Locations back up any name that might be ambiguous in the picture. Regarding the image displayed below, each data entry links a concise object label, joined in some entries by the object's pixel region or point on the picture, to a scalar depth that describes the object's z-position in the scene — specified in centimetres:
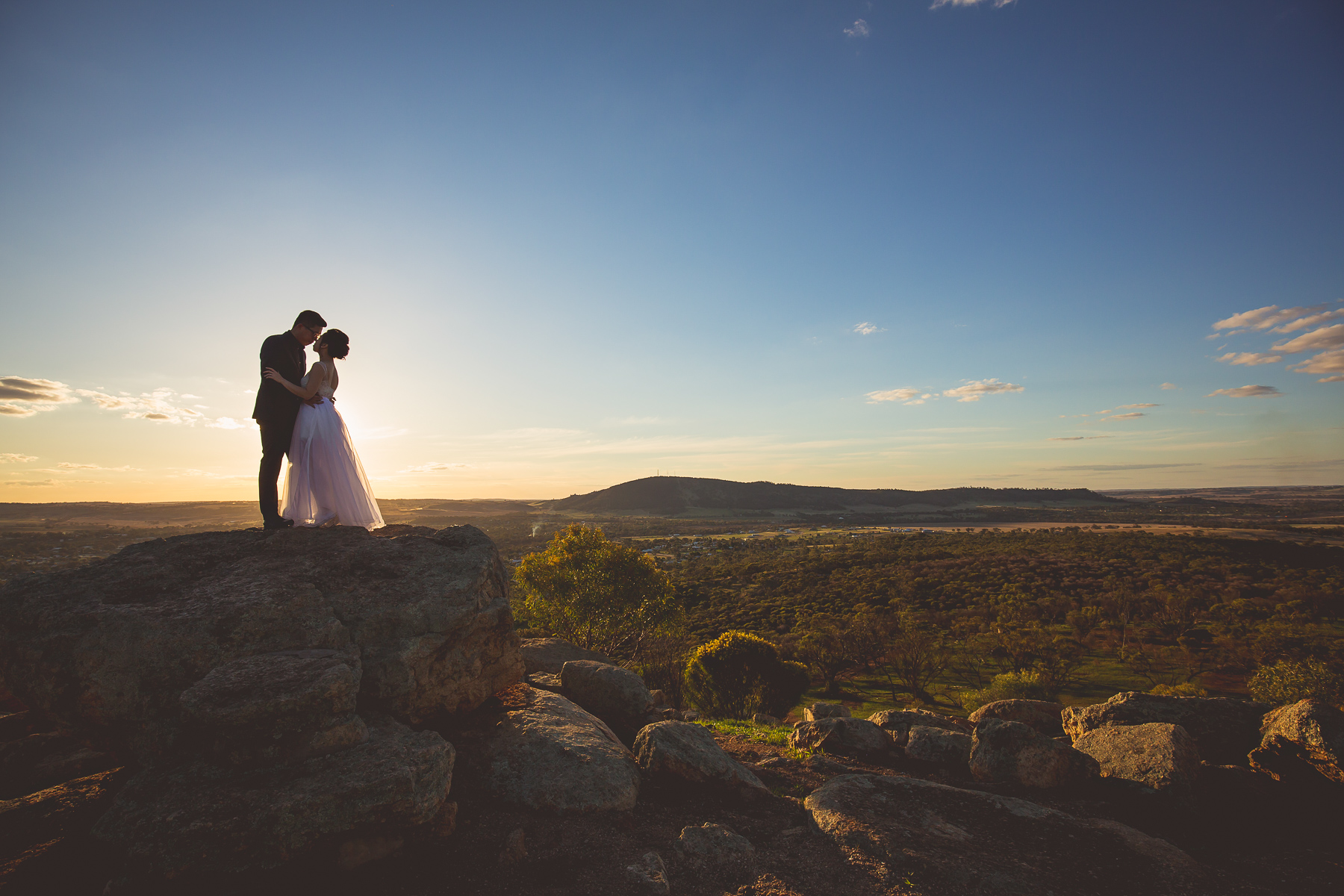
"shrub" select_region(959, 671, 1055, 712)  3334
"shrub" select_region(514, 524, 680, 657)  2731
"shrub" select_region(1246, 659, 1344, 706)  2462
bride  952
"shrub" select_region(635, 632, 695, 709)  3137
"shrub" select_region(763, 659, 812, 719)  2536
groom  922
